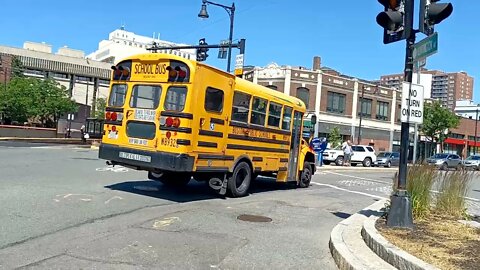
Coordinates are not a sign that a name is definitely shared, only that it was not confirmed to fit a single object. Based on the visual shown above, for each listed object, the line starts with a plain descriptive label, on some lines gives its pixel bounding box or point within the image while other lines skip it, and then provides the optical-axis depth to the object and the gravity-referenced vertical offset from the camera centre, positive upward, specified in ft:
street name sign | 23.15 +5.24
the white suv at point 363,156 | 121.29 -1.88
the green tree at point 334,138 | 162.28 +2.91
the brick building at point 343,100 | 172.55 +18.60
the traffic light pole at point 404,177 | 23.57 -1.33
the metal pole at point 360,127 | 175.22 +7.80
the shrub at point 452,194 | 29.35 -2.48
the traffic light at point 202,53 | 85.87 +15.11
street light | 82.76 +22.28
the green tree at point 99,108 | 210.18 +9.82
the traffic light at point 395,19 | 23.98 +6.65
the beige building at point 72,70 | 257.34 +31.28
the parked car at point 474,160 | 158.81 -1.41
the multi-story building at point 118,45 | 364.99 +73.72
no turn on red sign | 24.53 +2.43
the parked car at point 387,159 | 130.62 -2.58
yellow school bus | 32.37 +1.00
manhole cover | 28.99 -4.83
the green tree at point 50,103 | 166.30 +8.27
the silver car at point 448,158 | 144.80 -1.11
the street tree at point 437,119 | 192.54 +14.01
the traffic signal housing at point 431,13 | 23.31 +6.98
